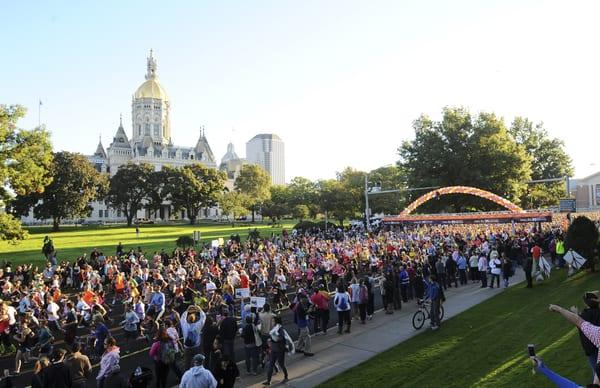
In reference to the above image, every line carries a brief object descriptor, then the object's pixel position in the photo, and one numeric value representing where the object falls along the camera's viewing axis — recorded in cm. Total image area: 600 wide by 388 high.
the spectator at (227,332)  1084
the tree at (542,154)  7406
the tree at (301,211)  7962
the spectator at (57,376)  749
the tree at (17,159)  3038
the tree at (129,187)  8675
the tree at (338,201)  6619
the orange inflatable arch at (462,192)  4641
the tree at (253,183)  11219
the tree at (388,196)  7325
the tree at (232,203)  8750
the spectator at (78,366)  816
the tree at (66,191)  6812
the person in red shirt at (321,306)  1441
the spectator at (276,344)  1043
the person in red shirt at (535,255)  2042
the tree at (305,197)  8043
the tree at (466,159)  5338
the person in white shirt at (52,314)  1494
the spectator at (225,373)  857
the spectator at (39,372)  769
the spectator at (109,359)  871
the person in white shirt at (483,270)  2080
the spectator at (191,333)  1082
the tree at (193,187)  8844
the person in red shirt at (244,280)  1816
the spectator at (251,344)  1123
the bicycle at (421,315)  1468
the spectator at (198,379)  752
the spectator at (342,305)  1446
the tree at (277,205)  9371
